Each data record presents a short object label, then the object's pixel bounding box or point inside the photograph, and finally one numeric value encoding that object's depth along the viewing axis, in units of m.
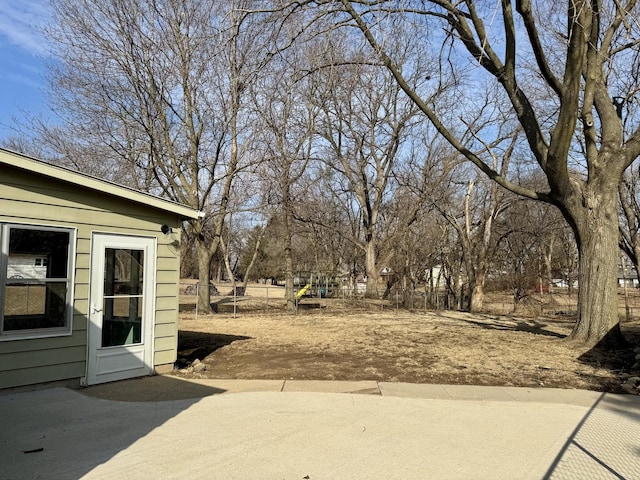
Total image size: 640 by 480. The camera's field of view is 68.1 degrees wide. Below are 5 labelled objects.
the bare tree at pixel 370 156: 27.00
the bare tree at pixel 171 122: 16.06
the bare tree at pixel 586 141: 10.05
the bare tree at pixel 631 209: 21.63
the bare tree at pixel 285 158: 18.47
